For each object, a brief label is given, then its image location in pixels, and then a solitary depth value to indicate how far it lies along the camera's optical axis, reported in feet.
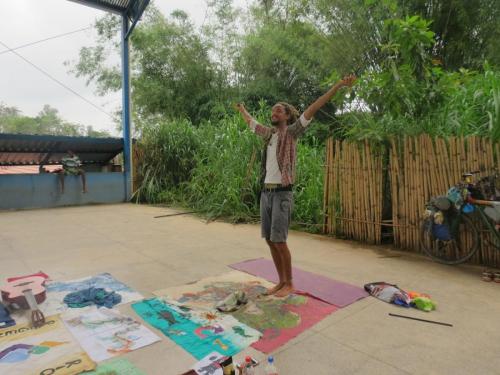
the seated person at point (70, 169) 25.77
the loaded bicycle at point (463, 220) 10.97
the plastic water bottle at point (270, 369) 5.39
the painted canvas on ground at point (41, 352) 5.94
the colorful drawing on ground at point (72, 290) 8.22
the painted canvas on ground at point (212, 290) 8.81
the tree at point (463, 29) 20.27
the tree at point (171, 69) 37.11
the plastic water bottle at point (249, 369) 5.19
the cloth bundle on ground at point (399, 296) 8.48
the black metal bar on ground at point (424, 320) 7.66
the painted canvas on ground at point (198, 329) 6.70
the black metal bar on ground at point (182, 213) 22.06
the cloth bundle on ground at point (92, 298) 8.55
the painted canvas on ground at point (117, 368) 5.89
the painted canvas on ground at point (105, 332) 6.57
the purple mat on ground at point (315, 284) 9.15
